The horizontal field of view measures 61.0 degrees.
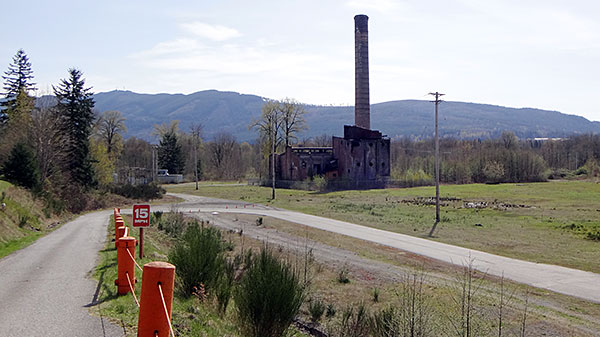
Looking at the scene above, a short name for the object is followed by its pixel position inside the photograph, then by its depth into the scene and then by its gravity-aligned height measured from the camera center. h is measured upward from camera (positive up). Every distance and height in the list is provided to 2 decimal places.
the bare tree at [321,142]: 169.38 +6.06
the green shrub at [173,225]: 25.82 -3.53
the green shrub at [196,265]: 11.04 -2.34
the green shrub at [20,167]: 35.59 -0.46
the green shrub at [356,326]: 10.88 -3.68
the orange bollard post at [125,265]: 9.19 -1.91
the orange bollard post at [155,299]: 4.59 -1.26
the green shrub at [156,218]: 31.77 -3.81
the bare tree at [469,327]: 8.01 -2.82
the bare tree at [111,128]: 99.56 +6.35
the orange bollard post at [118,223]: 13.91 -1.75
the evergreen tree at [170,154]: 118.50 +1.41
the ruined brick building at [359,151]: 77.94 +1.33
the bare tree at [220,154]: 133.85 +1.64
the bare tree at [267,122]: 106.24 +8.14
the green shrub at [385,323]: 8.91 -3.25
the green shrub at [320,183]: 74.69 -3.51
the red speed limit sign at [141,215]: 13.97 -1.52
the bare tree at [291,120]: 108.50 +8.54
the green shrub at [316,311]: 12.87 -3.88
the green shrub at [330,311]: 13.13 -3.95
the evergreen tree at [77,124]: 52.47 +3.82
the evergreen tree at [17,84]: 63.28 +9.86
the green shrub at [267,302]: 8.89 -2.55
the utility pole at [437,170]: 36.71 -0.83
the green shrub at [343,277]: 17.20 -4.05
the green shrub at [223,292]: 10.66 -2.87
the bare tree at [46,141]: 44.89 +1.77
